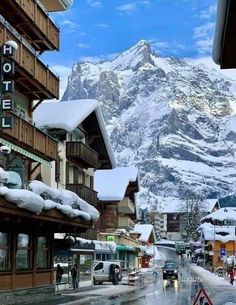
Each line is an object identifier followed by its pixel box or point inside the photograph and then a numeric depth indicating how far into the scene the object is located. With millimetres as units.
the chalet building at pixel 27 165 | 24500
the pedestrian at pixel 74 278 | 41000
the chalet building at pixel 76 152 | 39844
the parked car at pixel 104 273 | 52000
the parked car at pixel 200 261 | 118812
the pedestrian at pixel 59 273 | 39688
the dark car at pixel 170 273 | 64812
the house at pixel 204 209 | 176425
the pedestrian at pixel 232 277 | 52538
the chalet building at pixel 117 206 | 63281
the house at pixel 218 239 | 102062
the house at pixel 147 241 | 119688
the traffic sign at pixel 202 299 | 12848
